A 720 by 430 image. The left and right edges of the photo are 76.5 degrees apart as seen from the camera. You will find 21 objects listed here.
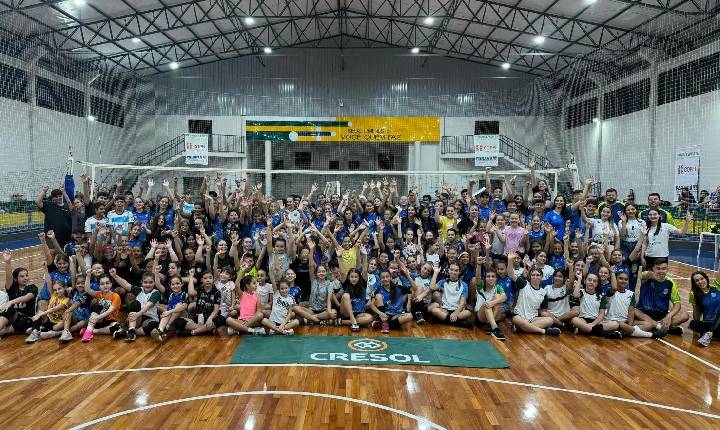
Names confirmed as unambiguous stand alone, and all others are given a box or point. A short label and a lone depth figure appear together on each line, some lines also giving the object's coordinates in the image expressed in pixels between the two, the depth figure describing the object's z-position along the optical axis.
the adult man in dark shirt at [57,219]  8.51
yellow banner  23.80
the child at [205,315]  6.87
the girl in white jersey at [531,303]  7.11
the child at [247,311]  6.87
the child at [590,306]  7.00
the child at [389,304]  7.29
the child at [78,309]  6.78
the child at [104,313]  6.74
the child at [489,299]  7.18
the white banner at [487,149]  20.31
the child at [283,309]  7.05
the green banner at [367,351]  5.82
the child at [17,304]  6.73
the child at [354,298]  7.40
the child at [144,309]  6.79
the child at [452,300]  7.45
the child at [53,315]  6.70
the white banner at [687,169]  15.14
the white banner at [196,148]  20.42
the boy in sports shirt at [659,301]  7.08
